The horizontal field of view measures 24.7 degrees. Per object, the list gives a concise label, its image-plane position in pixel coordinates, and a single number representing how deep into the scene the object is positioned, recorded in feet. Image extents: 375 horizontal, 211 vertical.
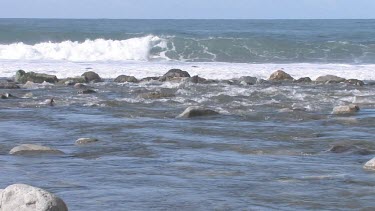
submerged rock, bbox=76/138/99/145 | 40.36
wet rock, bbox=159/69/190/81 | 83.30
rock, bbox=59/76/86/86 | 79.62
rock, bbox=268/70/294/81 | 85.40
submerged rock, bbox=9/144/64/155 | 36.78
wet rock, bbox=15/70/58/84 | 82.23
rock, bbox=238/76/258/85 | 79.21
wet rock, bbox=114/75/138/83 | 82.88
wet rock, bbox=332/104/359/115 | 54.08
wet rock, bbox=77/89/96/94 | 69.36
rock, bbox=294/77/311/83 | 82.69
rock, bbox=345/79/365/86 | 79.35
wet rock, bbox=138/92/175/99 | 63.93
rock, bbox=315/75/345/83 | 80.75
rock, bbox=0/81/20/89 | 74.90
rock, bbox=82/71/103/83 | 84.28
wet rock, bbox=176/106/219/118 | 51.01
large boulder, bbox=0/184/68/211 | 23.40
